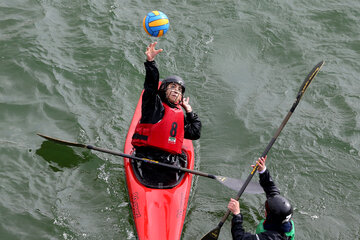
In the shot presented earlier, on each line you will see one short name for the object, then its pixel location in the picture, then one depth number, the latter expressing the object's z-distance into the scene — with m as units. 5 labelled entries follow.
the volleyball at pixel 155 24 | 12.12
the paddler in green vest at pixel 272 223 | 8.30
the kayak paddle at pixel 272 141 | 10.09
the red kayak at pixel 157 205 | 10.42
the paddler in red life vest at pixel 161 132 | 11.66
